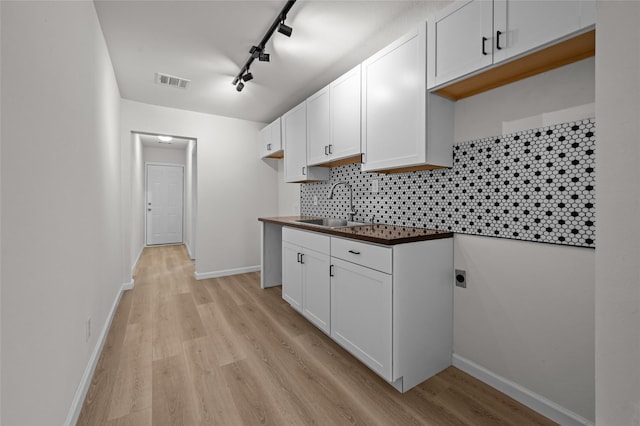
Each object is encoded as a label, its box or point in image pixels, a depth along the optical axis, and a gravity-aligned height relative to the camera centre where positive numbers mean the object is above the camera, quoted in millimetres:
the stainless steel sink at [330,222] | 3039 -160
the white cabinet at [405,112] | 1760 +660
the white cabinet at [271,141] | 3756 +961
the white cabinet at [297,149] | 3109 +697
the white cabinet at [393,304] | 1638 -634
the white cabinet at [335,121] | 2324 +814
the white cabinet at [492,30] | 1178 +868
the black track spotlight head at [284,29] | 1954 +1274
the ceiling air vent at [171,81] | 2908 +1381
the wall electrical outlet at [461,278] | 1860 -472
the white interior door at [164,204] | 6793 +79
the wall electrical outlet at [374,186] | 2589 +206
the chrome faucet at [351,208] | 2873 +0
